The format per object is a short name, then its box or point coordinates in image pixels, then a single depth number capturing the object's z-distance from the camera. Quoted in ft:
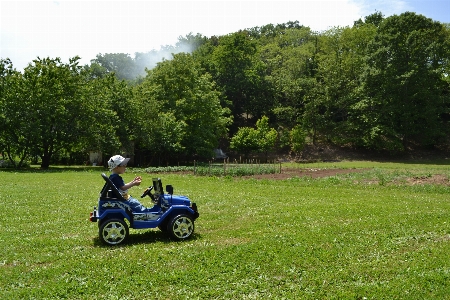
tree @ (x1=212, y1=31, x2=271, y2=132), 198.18
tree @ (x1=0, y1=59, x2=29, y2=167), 111.24
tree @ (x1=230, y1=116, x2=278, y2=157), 164.96
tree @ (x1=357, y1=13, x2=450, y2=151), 168.35
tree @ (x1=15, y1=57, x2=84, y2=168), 112.37
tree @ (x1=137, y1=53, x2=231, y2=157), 144.25
